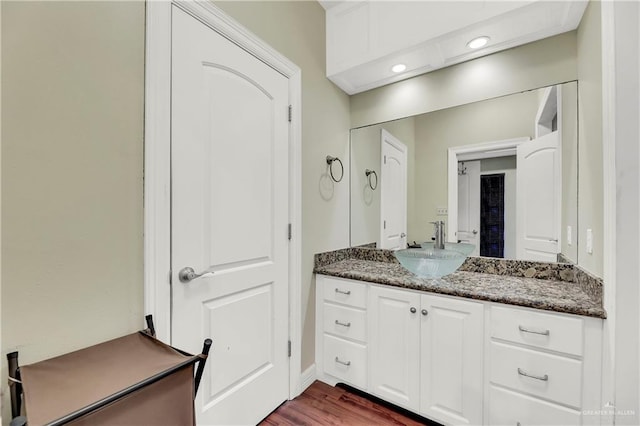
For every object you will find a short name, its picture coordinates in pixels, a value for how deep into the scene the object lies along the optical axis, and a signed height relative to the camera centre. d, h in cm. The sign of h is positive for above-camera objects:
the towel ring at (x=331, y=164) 217 +39
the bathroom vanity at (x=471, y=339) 124 -69
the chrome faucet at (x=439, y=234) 206 -16
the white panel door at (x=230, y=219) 126 -4
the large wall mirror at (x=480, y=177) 167 +27
